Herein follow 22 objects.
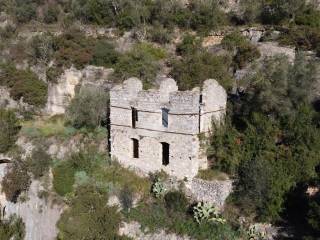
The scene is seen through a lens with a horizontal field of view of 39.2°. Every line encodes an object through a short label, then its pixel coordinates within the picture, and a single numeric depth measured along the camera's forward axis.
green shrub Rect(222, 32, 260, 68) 28.16
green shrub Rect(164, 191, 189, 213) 18.29
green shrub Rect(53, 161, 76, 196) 20.19
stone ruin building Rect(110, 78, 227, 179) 18.53
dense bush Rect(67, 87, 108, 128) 23.03
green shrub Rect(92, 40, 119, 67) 30.69
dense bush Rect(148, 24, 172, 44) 33.62
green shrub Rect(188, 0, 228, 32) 34.59
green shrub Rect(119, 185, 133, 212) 18.88
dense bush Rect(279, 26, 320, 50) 28.08
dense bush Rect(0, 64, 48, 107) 29.80
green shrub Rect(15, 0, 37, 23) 44.00
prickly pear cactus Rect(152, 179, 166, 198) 18.86
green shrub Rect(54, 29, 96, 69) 30.86
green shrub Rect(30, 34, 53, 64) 32.78
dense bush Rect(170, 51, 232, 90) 24.52
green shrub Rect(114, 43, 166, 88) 26.84
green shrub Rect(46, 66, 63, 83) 30.61
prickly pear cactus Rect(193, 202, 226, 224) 17.46
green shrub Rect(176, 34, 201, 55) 31.01
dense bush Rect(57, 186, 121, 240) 18.14
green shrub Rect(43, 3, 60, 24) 43.41
